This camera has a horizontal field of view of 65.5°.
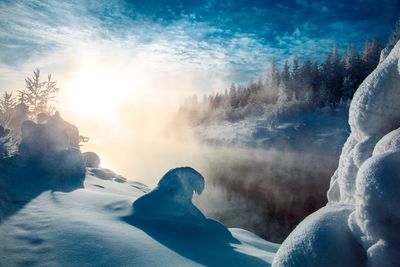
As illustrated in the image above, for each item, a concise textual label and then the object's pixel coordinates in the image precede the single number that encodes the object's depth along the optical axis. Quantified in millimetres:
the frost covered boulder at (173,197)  11195
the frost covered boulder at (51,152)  16203
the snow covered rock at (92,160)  26777
